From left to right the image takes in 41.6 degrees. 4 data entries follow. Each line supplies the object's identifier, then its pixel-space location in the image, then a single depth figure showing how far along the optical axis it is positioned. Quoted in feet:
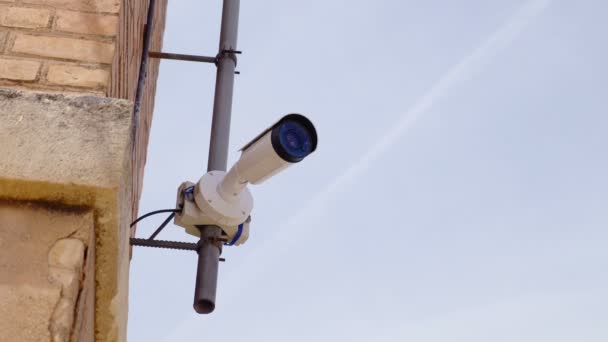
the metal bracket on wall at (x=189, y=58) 9.00
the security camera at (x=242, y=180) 6.58
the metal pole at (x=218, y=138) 7.04
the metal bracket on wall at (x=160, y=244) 7.56
